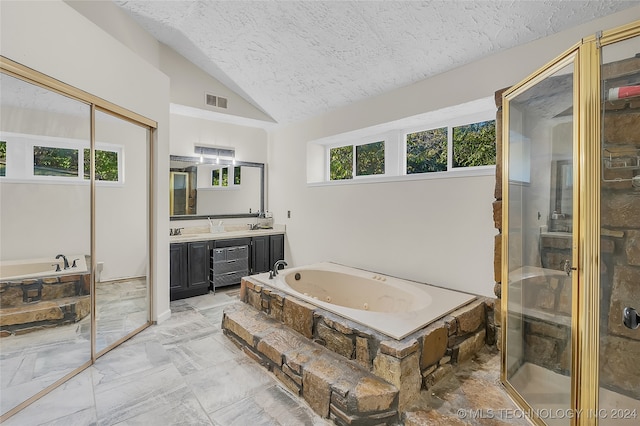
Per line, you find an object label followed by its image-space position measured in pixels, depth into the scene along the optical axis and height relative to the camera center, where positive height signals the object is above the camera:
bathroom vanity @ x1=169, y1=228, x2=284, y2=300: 3.70 -0.64
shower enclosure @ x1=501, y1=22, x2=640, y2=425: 1.32 -0.13
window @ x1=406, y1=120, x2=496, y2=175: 2.86 +0.67
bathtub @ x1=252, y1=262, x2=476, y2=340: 2.03 -0.74
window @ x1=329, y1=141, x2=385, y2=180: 3.74 +0.70
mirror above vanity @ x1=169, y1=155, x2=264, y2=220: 4.12 +0.36
